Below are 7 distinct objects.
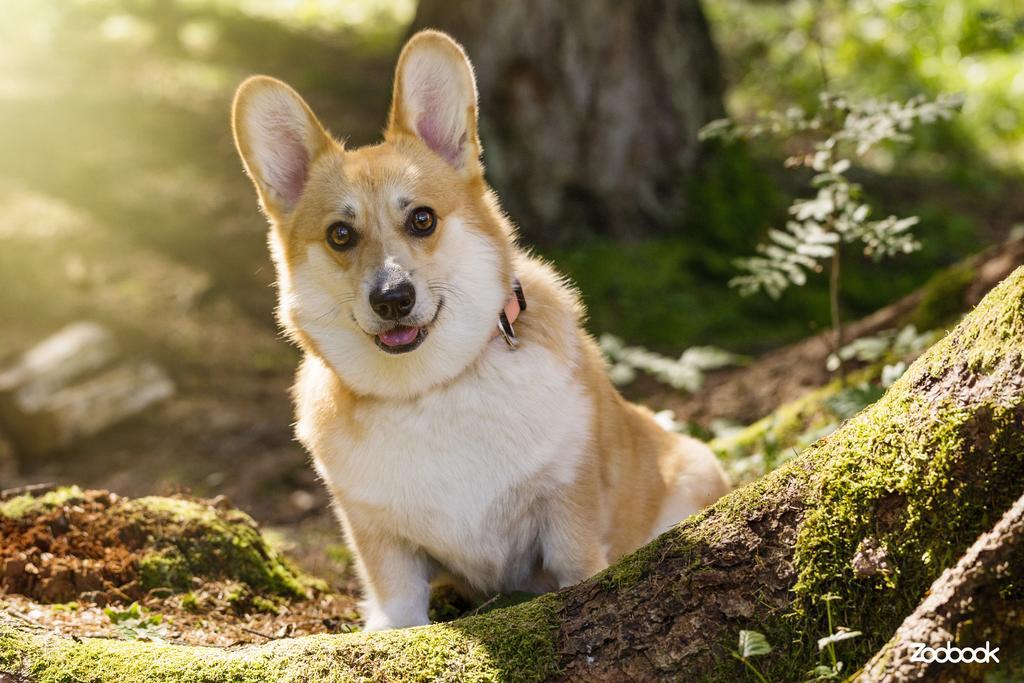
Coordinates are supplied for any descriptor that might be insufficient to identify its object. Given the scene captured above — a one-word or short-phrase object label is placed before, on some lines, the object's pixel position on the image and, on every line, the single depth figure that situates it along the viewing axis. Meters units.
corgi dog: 3.14
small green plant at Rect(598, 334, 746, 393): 5.23
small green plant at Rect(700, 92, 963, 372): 3.67
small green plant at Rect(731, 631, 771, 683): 2.12
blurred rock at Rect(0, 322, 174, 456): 6.63
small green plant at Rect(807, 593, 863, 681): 2.06
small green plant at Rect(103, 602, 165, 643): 2.88
